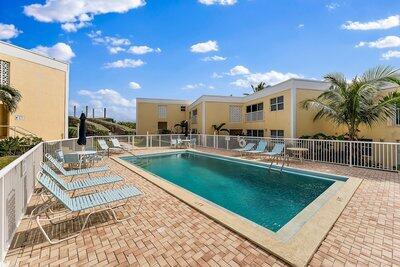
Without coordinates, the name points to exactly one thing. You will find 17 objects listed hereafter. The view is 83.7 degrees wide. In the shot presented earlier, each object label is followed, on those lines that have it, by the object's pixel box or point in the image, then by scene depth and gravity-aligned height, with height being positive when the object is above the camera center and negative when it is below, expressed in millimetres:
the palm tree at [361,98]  10125 +1774
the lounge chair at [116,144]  14133 -593
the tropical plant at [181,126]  29073 +1186
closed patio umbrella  10234 +29
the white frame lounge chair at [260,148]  12085 -718
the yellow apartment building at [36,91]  13875 +3121
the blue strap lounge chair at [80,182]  4488 -1070
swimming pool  5312 -1719
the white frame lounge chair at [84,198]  3447 -1104
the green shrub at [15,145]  11298 -568
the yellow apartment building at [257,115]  14336 +1965
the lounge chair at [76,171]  5777 -985
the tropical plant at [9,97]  12102 +2066
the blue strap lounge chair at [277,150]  10398 -736
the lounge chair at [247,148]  12862 -772
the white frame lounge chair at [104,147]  13065 -723
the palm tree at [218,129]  22334 +596
